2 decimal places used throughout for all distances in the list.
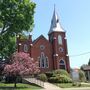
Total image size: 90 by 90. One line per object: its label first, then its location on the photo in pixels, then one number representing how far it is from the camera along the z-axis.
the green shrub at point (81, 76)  23.77
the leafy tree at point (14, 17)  14.31
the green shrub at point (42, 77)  20.98
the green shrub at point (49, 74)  22.34
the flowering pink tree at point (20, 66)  17.35
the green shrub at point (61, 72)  22.13
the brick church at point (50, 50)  24.06
